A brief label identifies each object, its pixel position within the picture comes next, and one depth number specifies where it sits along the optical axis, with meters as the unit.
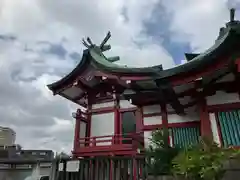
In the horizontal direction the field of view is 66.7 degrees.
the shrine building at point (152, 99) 6.05
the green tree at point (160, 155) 5.33
